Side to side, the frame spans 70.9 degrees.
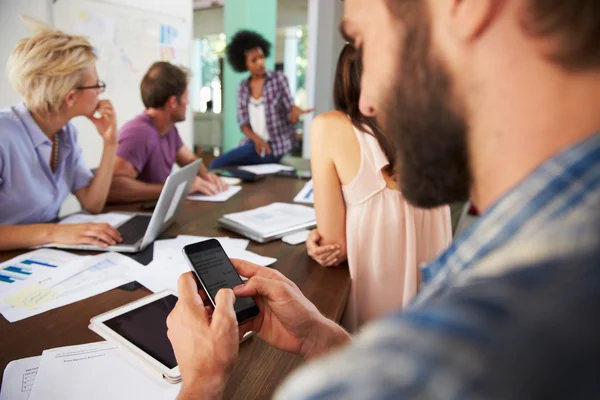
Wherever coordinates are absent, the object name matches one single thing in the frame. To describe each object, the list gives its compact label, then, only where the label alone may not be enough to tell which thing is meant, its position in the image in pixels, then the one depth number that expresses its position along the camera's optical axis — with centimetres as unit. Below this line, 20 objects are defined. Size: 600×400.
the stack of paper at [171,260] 95
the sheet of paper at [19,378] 59
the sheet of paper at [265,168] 226
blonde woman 135
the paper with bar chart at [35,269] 92
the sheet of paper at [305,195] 171
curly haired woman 368
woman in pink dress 115
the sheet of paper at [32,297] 84
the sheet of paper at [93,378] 60
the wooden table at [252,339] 66
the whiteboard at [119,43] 281
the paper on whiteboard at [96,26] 281
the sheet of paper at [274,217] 130
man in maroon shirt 184
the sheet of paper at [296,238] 125
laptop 112
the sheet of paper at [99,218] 137
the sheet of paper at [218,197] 171
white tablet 66
